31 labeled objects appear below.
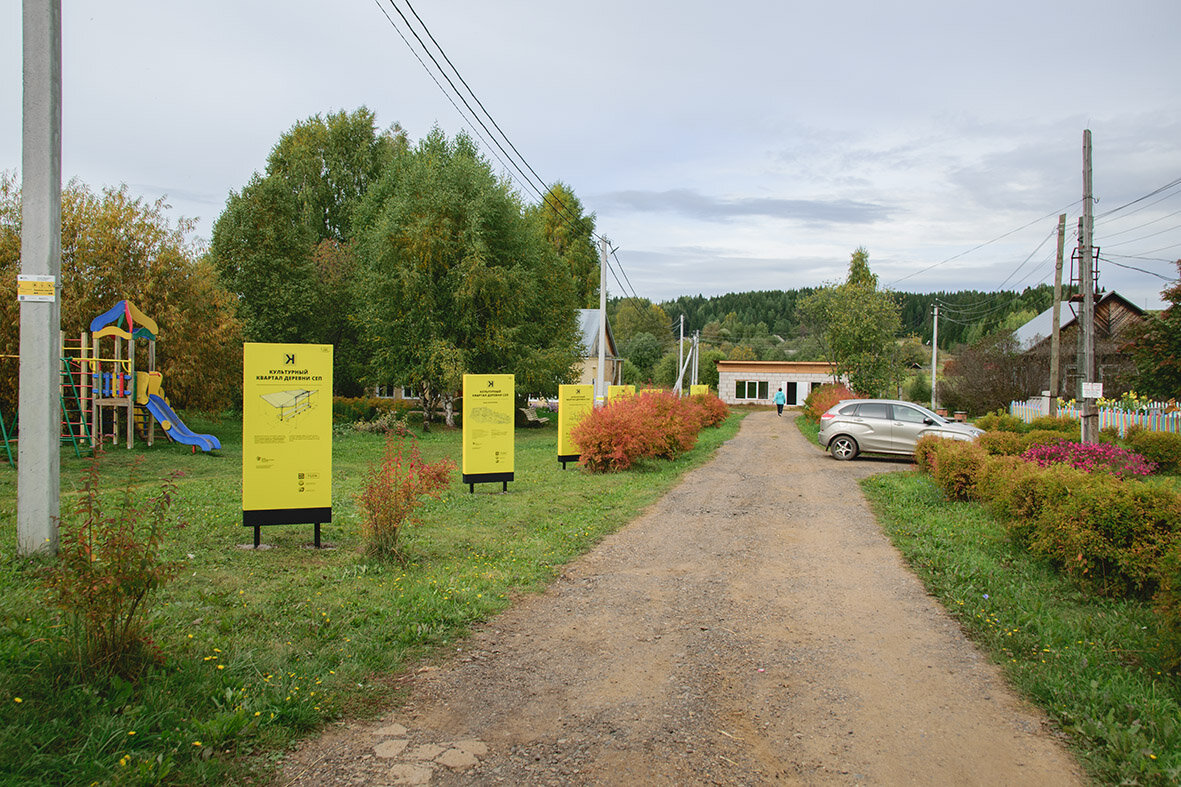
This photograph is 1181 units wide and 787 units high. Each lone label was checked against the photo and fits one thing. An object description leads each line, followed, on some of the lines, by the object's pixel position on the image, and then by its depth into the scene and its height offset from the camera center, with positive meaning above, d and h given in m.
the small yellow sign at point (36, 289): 6.26 +0.69
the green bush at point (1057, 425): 17.44 -1.00
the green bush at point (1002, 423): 19.73 -1.11
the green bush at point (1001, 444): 12.45 -1.03
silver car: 19.14 -1.19
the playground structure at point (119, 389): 17.05 -0.42
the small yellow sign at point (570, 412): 16.80 -0.79
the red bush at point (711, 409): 33.53 -1.43
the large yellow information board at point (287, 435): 7.54 -0.63
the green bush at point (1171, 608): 4.61 -1.39
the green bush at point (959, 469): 11.50 -1.35
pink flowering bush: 10.01 -1.04
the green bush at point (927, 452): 14.32 -1.37
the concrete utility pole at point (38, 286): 6.27 +0.71
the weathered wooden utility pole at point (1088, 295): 13.86 +1.81
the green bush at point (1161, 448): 15.84 -1.36
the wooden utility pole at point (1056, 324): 23.36 +2.00
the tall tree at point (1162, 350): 17.34 +0.83
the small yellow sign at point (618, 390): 25.90 -0.43
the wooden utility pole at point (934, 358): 41.19 +1.40
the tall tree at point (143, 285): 18.70 +2.40
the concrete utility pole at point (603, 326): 22.61 +1.64
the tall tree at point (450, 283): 29.19 +3.63
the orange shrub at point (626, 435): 16.20 -1.29
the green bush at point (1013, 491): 8.15 -1.24
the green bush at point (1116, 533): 6.30 -1.30
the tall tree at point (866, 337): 34.31 +2.03
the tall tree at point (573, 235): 56.66 +10.96
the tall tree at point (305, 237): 33.62 +6.40
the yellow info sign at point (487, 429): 12.38 -0.88
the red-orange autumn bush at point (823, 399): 34.44 -0.89
